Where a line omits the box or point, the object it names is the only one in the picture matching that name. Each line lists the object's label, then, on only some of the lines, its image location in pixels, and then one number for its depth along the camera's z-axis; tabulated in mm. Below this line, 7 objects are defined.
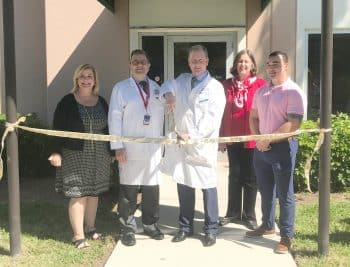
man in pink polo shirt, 4586
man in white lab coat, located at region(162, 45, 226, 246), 4906
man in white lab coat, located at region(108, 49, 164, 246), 4902
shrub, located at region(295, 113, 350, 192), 7008
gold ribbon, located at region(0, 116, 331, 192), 4672
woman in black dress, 4910
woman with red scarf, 5457
